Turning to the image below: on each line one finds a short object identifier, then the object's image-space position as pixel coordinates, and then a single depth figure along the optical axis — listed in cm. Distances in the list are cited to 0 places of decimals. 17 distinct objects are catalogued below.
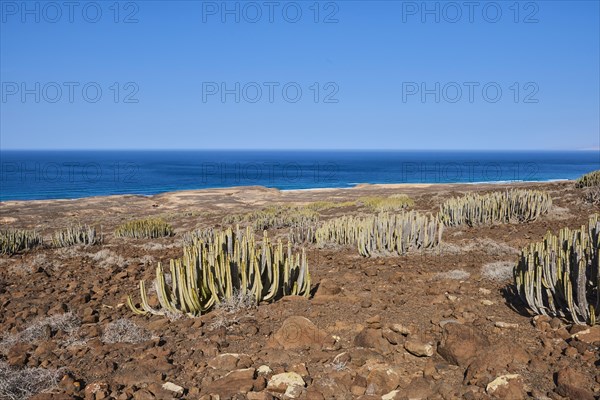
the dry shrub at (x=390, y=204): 1829
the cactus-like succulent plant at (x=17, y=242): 1198
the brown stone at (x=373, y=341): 411
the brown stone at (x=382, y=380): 348
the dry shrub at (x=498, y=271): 636
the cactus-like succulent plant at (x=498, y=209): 1148
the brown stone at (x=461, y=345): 378
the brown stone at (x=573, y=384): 311
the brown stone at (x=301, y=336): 430
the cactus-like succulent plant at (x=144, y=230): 1536
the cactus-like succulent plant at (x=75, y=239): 1328
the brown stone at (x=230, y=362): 396
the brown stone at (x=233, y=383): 353
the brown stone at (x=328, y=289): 587
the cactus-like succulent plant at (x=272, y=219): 1625
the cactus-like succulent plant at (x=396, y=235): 874
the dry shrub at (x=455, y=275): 650
